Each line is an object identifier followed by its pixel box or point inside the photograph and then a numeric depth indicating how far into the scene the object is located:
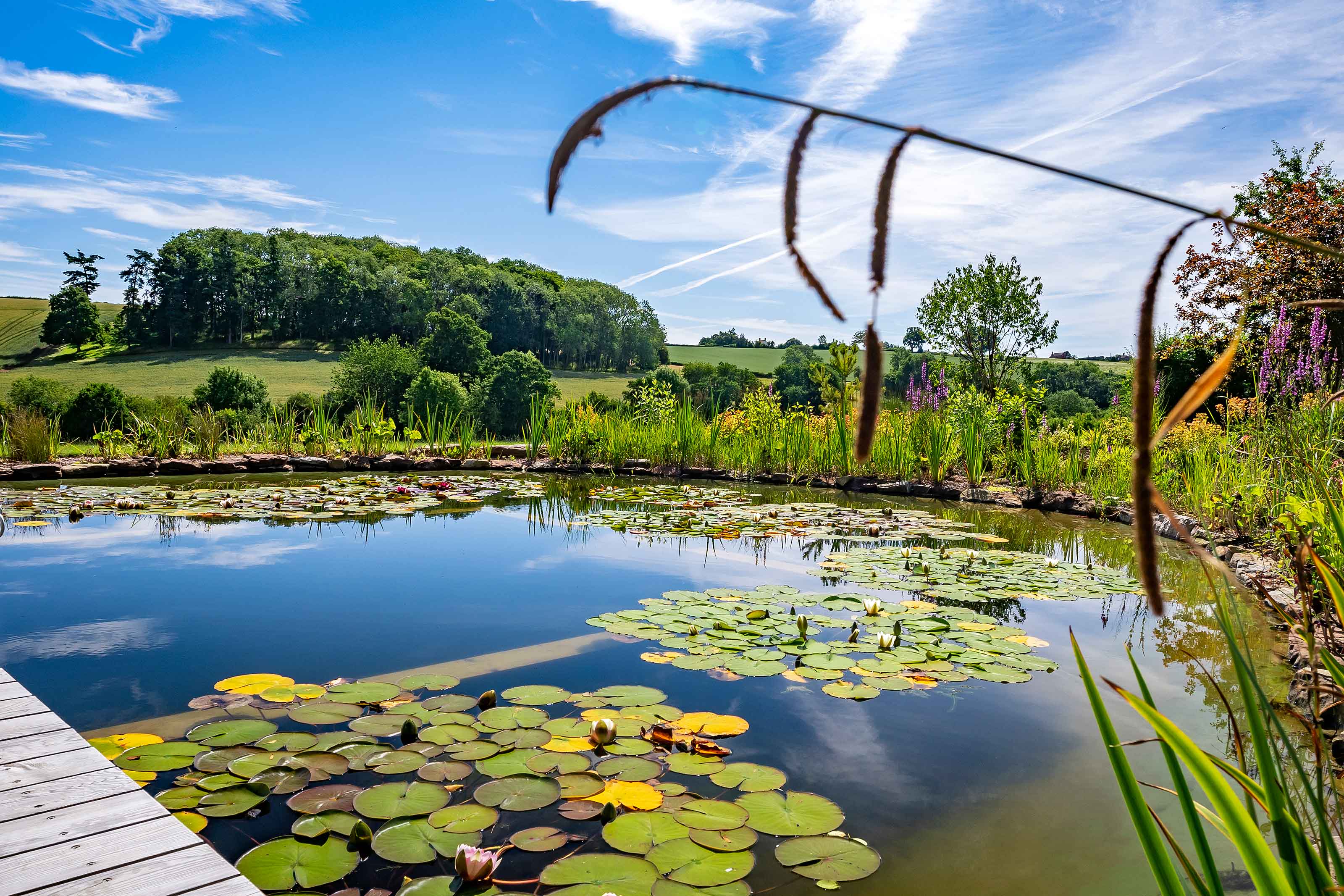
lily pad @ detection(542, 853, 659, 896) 1.38
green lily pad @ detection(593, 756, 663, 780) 1.82
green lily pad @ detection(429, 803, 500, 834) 1.58
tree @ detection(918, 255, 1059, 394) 14.77
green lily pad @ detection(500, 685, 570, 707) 2.25
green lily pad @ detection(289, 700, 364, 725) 2.08
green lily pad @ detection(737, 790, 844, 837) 1.62
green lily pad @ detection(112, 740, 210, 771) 1.82
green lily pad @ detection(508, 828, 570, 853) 1.53
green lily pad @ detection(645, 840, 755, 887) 1.43
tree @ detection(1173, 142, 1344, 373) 9.55
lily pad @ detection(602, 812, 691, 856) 1.53
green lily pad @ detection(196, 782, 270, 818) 1.64
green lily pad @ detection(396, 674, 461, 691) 2.36
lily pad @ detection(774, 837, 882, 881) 1.48
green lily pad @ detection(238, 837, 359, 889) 1.41
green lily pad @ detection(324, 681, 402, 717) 2.23
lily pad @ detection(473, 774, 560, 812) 1.68
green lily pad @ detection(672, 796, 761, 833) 1.61
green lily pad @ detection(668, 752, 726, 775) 1.85
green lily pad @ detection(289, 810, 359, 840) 1.55
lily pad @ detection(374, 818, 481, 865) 1.49
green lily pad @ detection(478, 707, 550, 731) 2.08
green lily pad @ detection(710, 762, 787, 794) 1.78
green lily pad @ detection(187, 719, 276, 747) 1.97
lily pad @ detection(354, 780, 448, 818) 1.63
